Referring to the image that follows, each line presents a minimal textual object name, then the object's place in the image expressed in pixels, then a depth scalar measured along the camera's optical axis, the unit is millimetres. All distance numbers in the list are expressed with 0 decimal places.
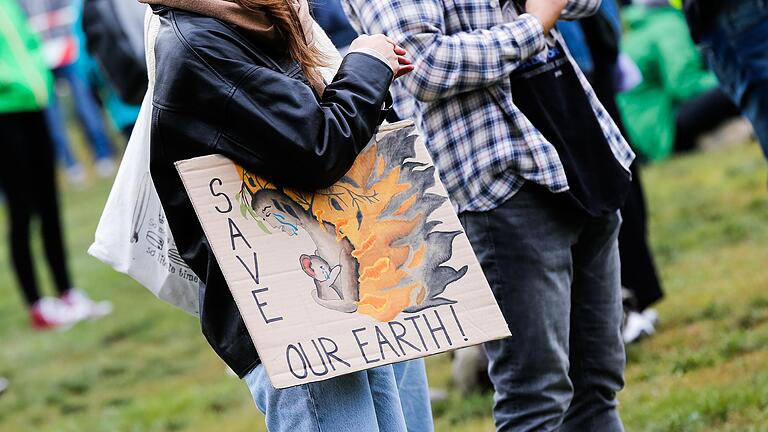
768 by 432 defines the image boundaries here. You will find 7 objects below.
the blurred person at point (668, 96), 16953
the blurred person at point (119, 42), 10266
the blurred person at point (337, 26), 8711
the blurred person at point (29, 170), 12852
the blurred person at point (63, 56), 25859
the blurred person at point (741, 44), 7082
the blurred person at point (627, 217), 8875
